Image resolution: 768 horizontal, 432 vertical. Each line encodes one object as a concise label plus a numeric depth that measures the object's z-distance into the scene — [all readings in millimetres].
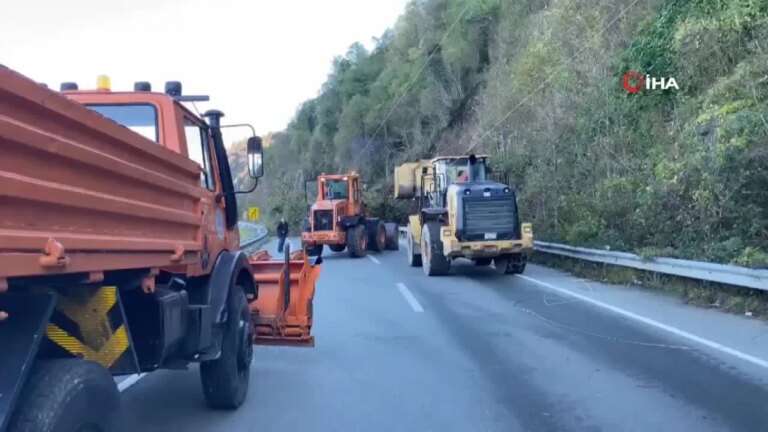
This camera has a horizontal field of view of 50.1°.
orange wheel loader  27281
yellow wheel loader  18156
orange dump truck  3367
